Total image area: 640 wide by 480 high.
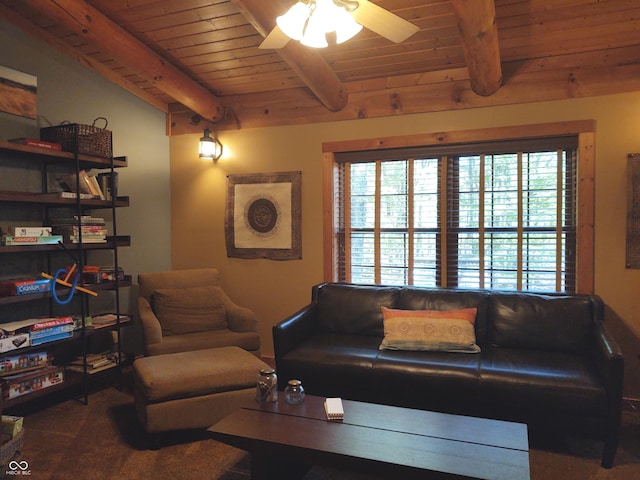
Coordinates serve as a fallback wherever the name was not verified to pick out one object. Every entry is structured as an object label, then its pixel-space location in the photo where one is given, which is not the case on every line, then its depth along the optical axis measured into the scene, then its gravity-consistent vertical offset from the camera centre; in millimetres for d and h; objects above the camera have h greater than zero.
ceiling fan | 1865 +928
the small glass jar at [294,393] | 2230 -829
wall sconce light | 4168 +813
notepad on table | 2043 -849
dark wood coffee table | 1673 -884
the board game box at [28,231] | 2850 +6
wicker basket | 3191 +701
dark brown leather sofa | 2365 -811
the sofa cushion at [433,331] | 2914 -690
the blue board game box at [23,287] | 2840 -360
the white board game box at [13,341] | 2721 -689
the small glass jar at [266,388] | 2232 -799
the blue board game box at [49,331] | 2893 -677
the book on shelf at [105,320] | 3354 -702
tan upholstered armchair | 3346 -701
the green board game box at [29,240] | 2805 -54
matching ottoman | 2529 -940
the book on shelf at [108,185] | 3506 +373
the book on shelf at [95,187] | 3404 +349
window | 3367 +121
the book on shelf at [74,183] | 3262 +369
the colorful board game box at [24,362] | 2787 -860
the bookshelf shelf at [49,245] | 2930 -96
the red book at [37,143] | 2945 +609
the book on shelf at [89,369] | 3254 -1032
